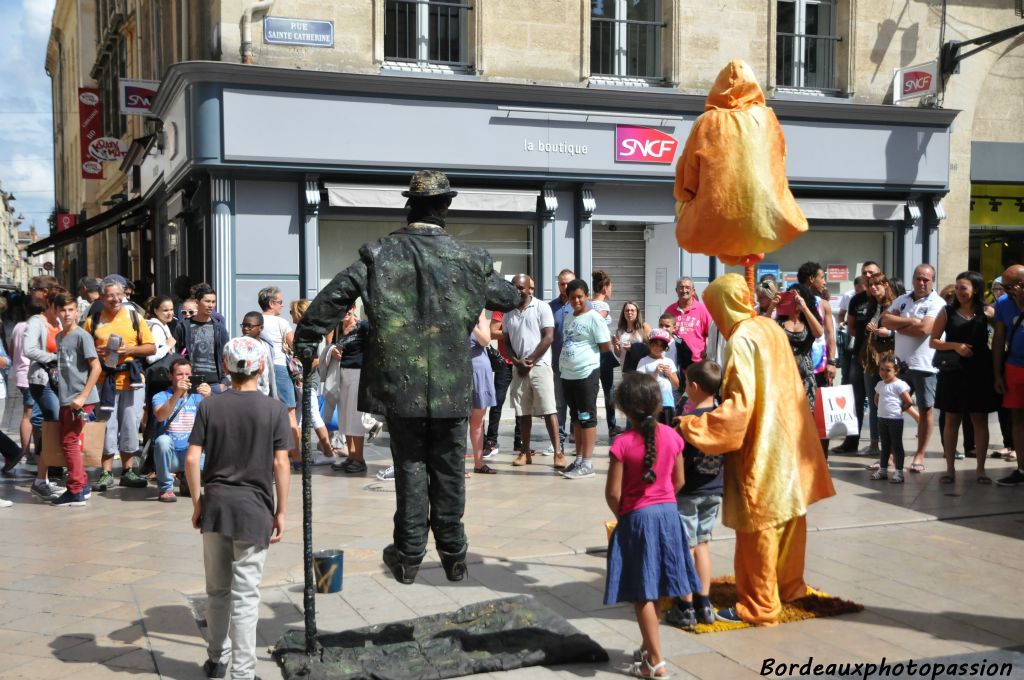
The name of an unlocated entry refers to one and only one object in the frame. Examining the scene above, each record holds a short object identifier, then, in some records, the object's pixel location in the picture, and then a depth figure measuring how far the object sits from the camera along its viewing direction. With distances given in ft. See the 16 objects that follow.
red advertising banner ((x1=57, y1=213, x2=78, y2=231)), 110.93
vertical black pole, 15.52
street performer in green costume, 15.38
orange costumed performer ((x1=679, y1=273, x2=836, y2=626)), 17.60
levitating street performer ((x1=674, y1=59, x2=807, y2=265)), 18.70
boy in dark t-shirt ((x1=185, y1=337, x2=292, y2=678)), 15.34
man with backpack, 30.27
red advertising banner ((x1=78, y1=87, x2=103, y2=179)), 80.64
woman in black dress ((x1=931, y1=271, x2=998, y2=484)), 30.58
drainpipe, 42.29
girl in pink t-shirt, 15.56
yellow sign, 57.41
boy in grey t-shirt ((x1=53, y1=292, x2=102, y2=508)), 28.35
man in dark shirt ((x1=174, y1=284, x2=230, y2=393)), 31.50
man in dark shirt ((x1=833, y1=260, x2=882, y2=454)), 34.83
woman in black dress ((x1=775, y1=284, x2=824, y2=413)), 29.19
